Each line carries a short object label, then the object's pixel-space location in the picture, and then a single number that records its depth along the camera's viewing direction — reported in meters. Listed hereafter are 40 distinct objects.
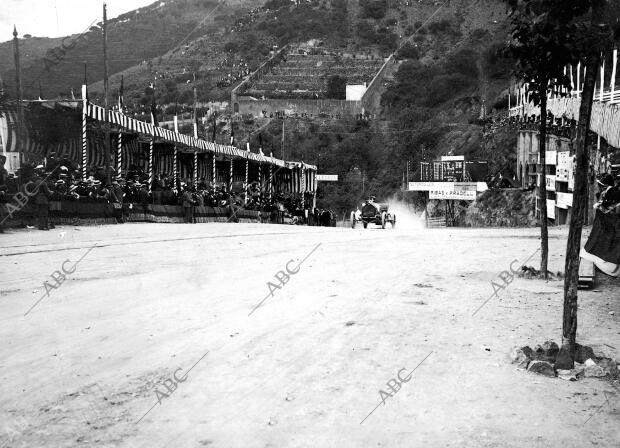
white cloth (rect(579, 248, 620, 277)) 11.68
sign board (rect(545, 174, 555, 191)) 36.12
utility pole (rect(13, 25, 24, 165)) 21.19
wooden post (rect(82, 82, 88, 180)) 23.27
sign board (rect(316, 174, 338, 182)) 63.12
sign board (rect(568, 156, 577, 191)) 30.88
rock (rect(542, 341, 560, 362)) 7.72
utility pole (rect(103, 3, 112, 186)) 24.88
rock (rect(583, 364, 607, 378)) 7.20
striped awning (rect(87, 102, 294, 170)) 24.22
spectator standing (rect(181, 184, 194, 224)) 28.59
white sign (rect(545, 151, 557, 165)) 36.83
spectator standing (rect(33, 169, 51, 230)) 18.94
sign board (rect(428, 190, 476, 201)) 52.25
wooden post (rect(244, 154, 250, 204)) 42.22
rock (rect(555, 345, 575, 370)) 7.36
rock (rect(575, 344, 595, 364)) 7.57
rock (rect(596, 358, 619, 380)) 7.16
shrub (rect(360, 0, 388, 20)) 181.98
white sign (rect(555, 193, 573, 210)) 31.69
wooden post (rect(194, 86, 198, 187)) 35.31
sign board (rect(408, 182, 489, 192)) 52.19
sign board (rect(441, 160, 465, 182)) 57.44
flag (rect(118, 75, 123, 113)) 33.27
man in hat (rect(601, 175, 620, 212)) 12.29
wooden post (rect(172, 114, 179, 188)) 31.62
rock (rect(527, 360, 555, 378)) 7.25
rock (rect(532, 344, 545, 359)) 7.74
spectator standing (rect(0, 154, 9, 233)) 18.05
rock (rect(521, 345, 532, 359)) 7.77
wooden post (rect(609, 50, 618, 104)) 25.78
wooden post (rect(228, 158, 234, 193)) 40.56
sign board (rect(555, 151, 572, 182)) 31.84
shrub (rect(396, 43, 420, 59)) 148.62
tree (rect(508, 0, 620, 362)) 7.39
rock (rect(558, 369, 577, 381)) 7.13
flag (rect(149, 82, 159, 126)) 32.83
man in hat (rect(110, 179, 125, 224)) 23.69
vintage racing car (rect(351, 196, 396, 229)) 35.81
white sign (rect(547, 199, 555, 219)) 35.49
